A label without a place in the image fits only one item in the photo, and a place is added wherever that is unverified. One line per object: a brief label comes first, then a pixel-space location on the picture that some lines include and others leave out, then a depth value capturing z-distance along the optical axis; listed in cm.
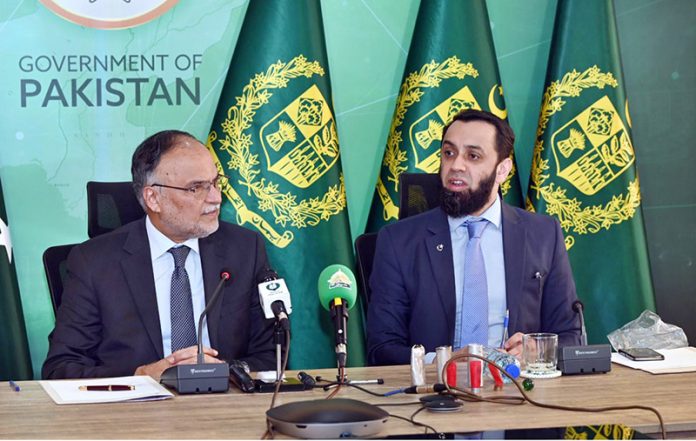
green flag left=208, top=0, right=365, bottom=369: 478
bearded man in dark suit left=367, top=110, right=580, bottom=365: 370
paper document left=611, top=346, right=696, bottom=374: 313
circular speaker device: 224
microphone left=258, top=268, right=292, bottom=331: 265
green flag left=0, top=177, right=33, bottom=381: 448
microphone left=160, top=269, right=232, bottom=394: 277
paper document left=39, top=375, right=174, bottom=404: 264
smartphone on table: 329
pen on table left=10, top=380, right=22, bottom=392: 282
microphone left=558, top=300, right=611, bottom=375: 310
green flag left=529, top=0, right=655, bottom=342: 497
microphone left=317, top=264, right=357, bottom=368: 269
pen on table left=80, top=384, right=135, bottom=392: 277
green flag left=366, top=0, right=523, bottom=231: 496
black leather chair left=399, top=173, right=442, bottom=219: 402
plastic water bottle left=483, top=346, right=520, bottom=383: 292
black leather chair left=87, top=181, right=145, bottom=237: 370
